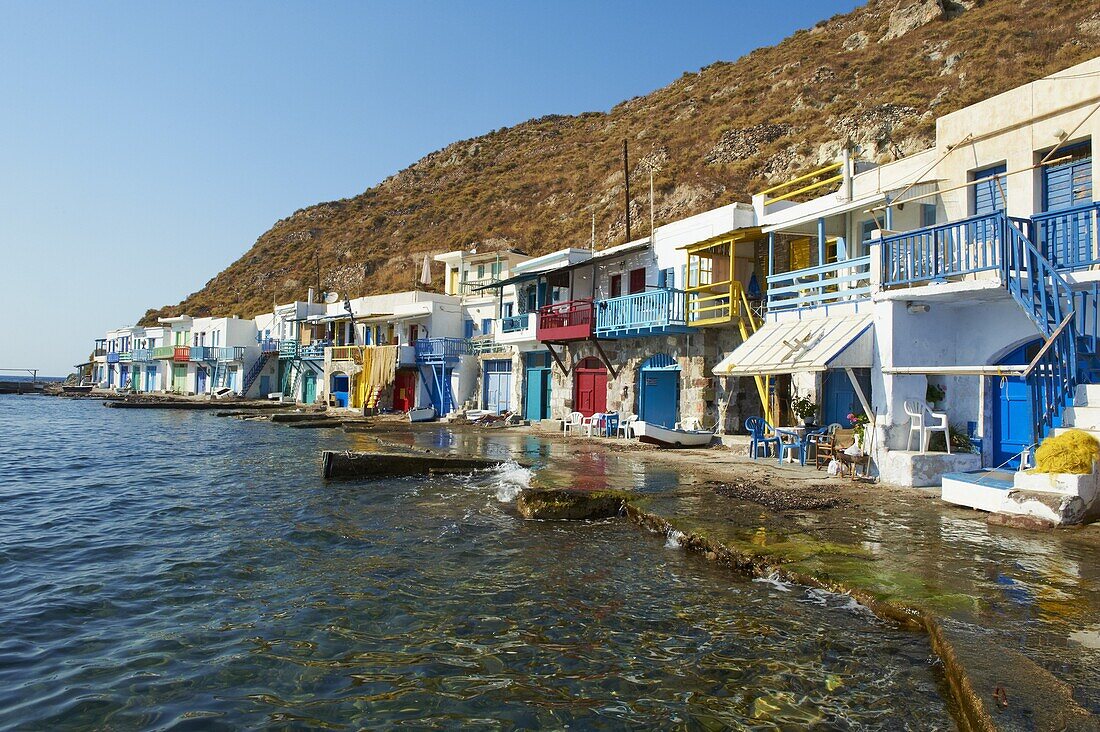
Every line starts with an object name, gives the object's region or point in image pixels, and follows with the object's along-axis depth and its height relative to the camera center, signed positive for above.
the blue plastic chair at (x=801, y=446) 15.55 -1.20
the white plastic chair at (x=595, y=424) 26.31 -1.25
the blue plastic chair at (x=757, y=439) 17.20 -1.15
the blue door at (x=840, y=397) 17.30 -0.08
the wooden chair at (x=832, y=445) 13.85 -1.06
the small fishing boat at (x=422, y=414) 37.06 -1.33
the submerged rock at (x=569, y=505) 11.18 -1.85
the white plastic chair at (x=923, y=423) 12.70 -0.52
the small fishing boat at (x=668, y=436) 20.73 -1.32
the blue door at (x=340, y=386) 47.66 +0.18
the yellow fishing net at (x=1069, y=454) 8.80 -0.74
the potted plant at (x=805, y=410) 17.41 -0.41
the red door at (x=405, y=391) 42.31 -0.10
